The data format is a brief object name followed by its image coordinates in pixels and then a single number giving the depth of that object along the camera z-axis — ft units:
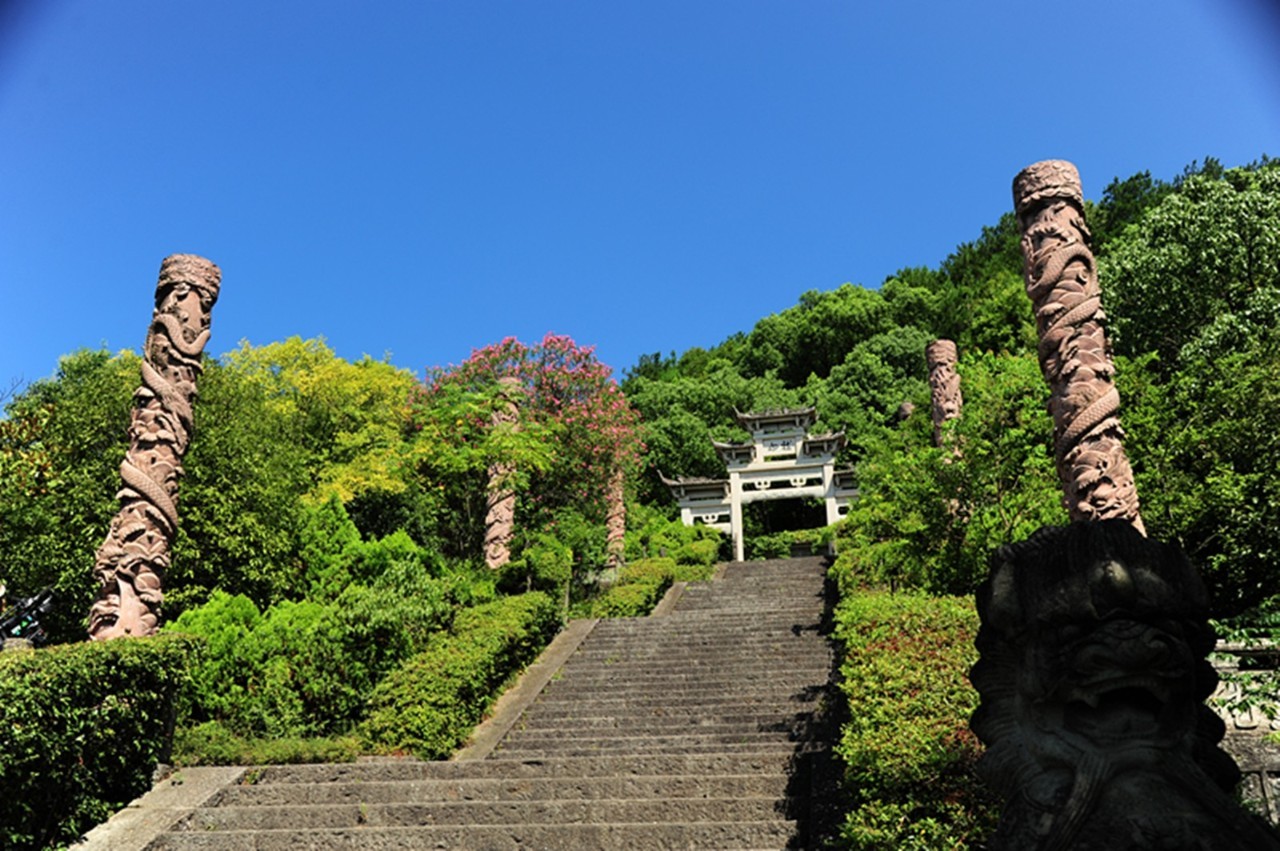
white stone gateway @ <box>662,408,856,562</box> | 92.07
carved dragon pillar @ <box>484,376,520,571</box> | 49.83
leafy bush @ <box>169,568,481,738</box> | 29.43
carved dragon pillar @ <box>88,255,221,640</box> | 25.62
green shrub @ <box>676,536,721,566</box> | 74.79
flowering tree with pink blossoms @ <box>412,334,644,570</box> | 48.29
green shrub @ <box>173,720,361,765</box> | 23.72
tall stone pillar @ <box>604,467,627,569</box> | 62.59
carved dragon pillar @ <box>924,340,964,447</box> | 43.60
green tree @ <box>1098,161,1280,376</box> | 52.70
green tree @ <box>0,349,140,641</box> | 44.78
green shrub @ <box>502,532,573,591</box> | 47.21
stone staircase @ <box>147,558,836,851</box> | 18.53
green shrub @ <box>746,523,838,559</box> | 94.32
